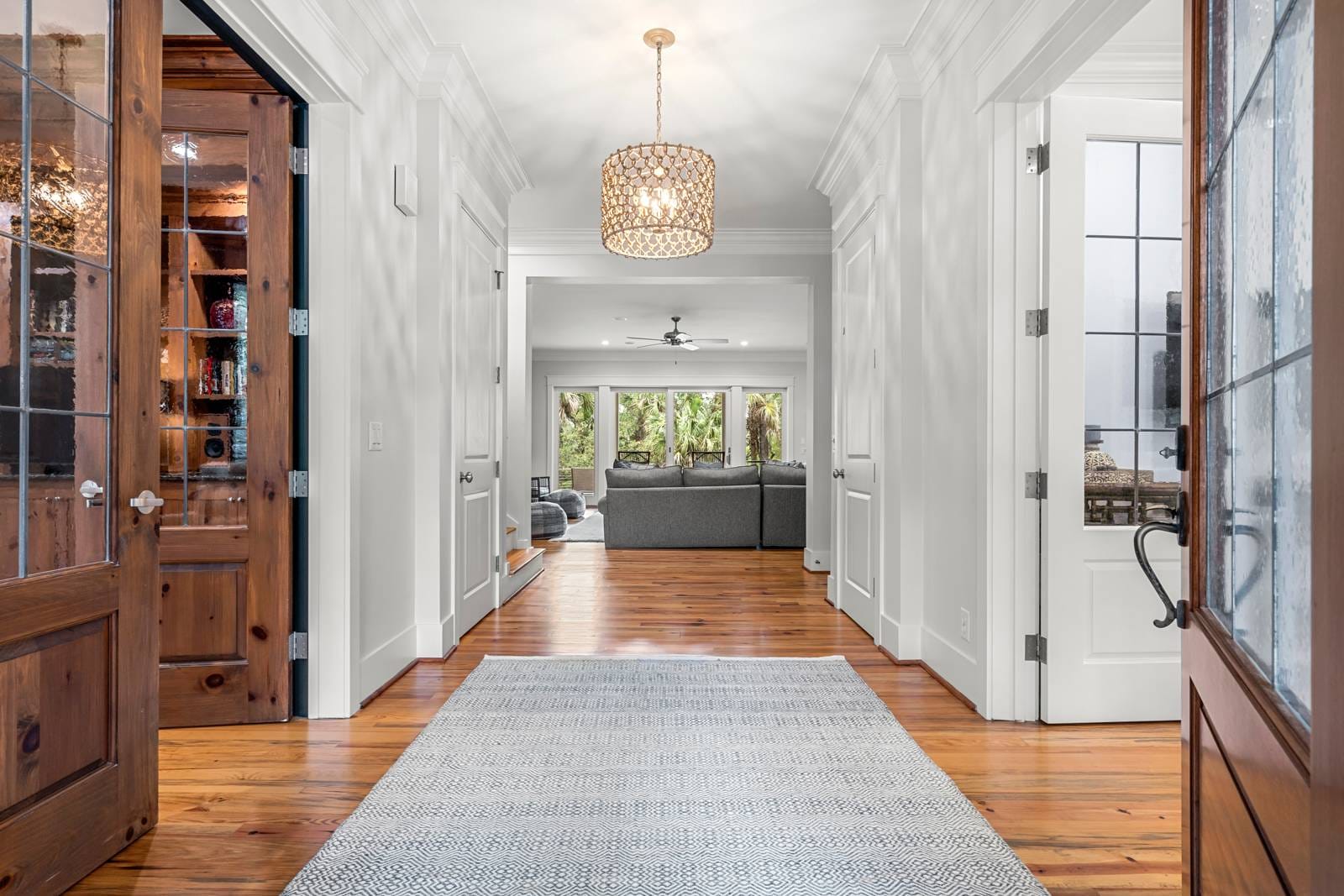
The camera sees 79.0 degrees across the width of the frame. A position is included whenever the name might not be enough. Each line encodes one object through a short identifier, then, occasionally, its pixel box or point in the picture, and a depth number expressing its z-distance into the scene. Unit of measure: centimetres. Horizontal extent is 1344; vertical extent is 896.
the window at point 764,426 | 1376
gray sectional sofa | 764
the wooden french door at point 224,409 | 270
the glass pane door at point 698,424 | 1384
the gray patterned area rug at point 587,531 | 878
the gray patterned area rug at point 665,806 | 172
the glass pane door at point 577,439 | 1361
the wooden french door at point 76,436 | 158
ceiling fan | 995
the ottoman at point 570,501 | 1071
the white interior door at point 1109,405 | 272
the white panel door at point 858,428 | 409
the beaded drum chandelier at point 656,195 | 362
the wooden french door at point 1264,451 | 69
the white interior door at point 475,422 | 395
